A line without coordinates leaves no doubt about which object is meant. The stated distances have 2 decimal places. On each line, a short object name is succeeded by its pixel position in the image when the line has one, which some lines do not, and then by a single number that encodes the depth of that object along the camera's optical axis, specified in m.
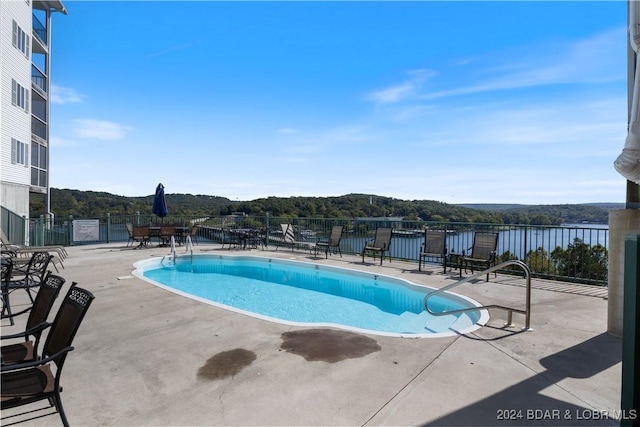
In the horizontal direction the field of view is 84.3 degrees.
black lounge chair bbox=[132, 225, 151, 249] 12.38
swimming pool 5.18
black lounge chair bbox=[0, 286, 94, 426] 1.75
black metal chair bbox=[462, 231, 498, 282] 7.16
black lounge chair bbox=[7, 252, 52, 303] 4.18
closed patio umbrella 12.94
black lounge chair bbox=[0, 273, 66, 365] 2.22
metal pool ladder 10.19
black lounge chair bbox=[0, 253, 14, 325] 3.82
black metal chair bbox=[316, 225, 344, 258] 10.41
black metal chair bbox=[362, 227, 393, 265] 9.06
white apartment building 15.52
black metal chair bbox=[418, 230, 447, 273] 8.02
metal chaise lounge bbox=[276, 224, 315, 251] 12.04
